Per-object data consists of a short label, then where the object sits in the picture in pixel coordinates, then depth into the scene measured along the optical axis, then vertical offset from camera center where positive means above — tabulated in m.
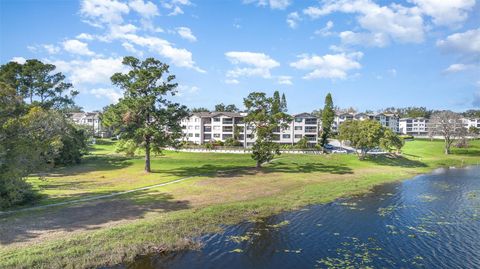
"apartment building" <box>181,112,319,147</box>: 133.50 +1.23
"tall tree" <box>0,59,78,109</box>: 84.38 +12.71
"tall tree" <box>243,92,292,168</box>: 68.06 +1.76
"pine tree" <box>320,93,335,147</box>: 118.69 +3.73
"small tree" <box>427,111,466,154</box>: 117.06 +2.21
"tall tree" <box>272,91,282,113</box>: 70.81 +5.11
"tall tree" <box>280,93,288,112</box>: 162.23 +13.93
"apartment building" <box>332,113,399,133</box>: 171.48 +7.35
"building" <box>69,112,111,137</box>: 179.20 +4.52
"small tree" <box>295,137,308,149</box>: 116.31 -3.57
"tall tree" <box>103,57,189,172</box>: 59.41 +3.54
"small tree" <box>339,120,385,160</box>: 88.75 -0.36
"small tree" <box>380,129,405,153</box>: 92.44 -2.16
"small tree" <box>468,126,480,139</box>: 177.65 +0.96
